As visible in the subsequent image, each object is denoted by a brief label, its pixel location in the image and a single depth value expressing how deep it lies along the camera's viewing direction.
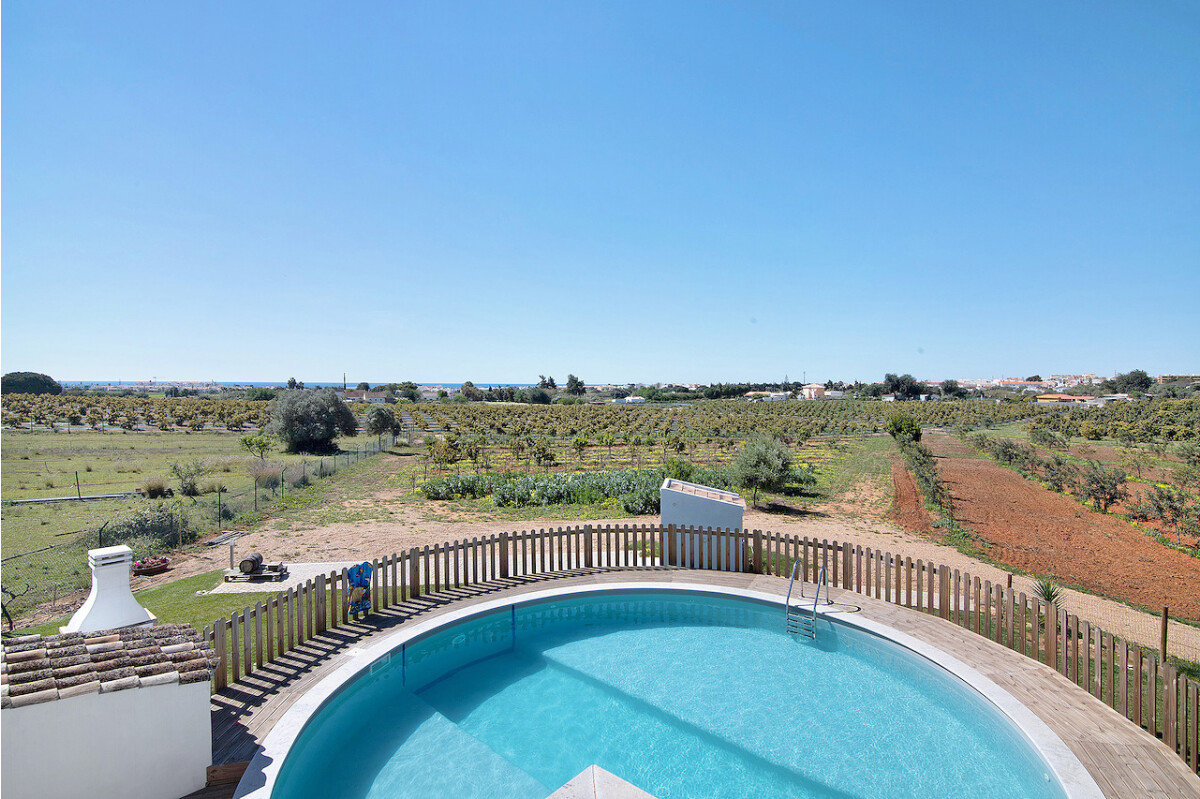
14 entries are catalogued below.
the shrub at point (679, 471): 17.68
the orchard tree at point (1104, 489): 17.59
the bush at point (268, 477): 17.98
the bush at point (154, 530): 11.13
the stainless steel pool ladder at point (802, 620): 6.95
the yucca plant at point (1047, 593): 7.25
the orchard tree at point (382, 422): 36.50
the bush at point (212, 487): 18.13
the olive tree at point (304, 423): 33.53
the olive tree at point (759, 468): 16.34
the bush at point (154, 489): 17.31
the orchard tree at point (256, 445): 25.49
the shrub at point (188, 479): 17.42
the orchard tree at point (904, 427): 35.09
